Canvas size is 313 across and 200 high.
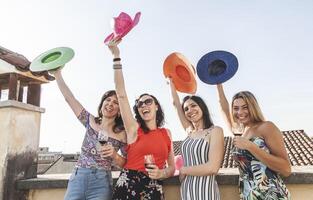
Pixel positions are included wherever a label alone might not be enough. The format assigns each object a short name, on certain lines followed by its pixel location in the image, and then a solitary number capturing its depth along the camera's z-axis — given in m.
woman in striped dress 2.45
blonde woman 2.38
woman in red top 2.56
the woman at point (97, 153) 2.74
